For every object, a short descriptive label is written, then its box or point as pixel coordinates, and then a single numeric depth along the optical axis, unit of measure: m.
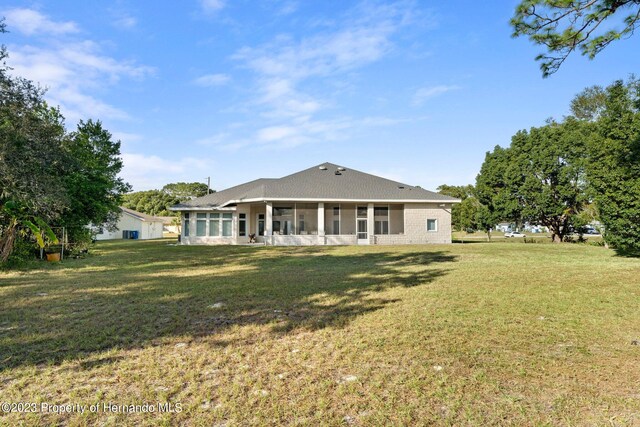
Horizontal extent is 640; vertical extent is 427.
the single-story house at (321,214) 27.86
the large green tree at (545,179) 27.86
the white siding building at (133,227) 47.41
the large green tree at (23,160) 11.06
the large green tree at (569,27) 6.32
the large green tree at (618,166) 15.61
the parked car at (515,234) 56.24
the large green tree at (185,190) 79.94
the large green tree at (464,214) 41.34
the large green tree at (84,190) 16.23
